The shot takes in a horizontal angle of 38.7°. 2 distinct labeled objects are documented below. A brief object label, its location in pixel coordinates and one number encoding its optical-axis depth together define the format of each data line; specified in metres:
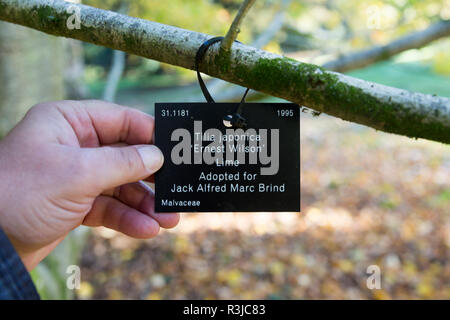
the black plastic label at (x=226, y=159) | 0.39
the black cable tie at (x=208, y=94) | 0.36
